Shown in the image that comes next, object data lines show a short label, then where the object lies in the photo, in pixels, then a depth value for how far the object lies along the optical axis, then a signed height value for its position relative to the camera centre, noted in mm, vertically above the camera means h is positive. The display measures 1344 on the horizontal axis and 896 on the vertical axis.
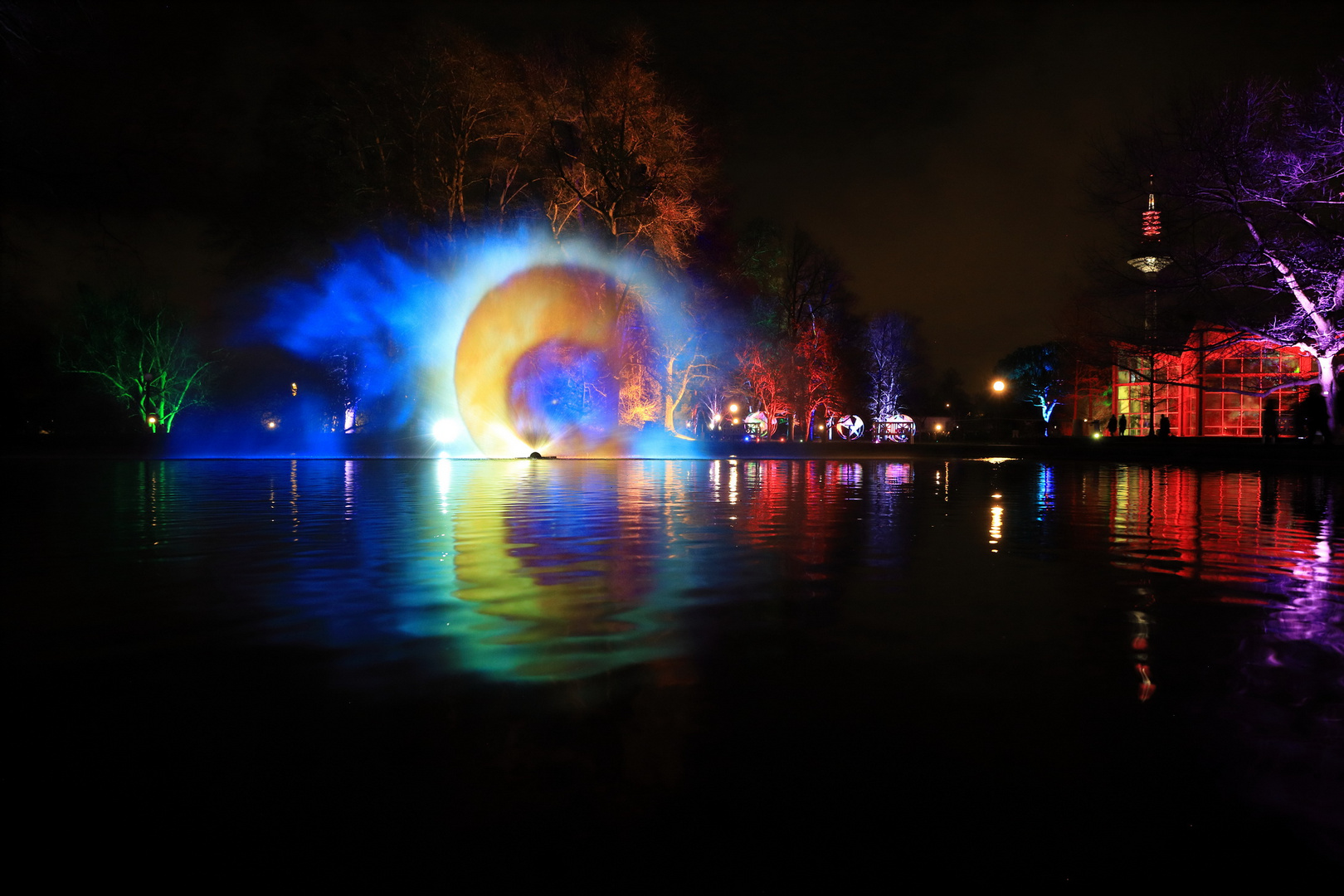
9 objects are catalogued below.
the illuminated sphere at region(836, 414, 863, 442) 75750 +975
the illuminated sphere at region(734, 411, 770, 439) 72938 +1269
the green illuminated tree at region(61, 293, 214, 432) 53625 +5277
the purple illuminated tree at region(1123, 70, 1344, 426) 26906 +7457
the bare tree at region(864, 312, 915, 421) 71000 +6764
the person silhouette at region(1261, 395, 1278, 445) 31359 +441
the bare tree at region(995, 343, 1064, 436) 98625 +8086
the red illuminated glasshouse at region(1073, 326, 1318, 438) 48156 +2887
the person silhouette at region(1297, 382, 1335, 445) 27641 +773
